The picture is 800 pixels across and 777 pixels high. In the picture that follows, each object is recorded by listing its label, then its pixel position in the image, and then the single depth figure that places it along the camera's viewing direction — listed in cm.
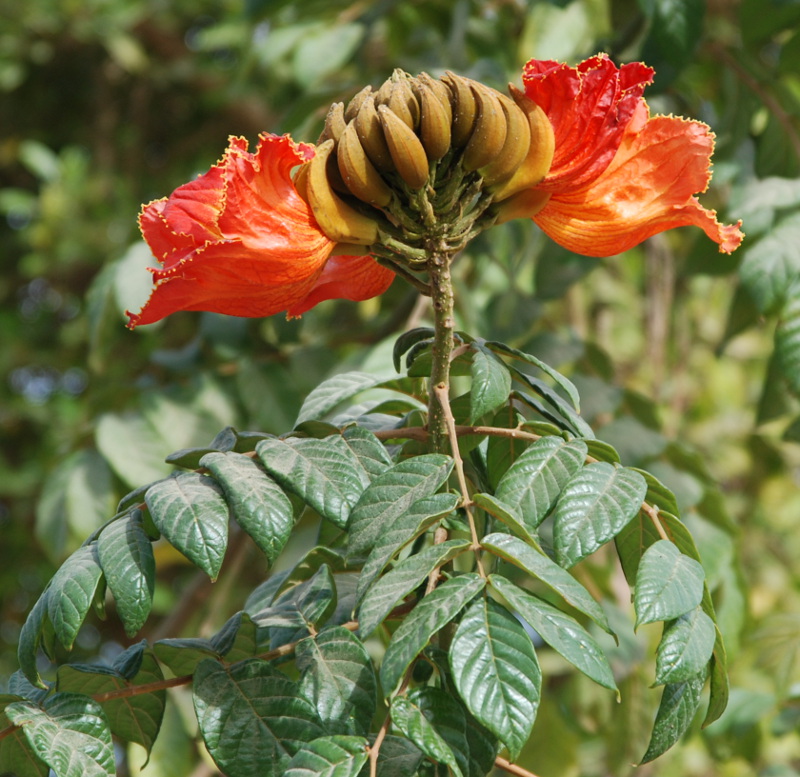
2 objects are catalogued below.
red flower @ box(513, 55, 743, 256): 149
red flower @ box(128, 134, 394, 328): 146
